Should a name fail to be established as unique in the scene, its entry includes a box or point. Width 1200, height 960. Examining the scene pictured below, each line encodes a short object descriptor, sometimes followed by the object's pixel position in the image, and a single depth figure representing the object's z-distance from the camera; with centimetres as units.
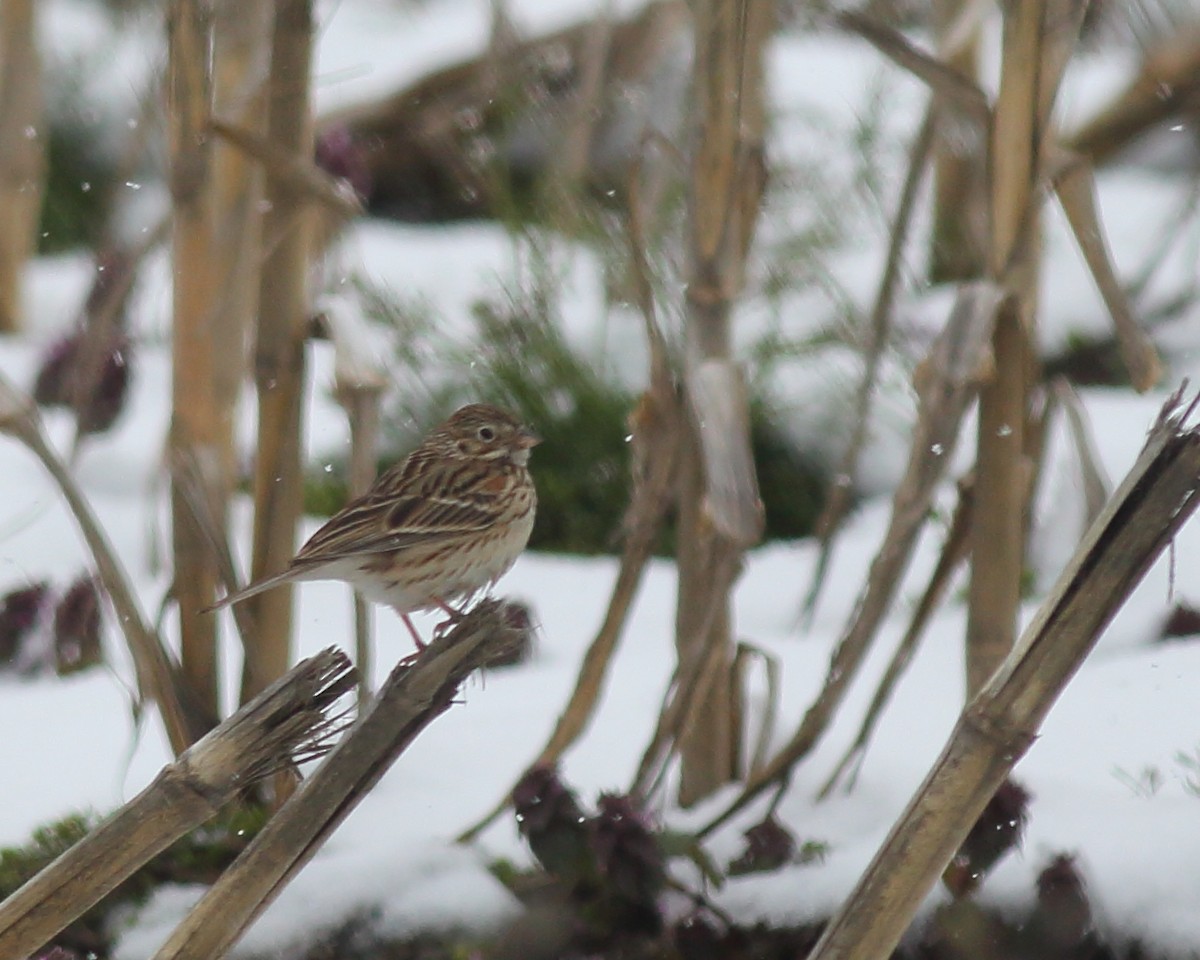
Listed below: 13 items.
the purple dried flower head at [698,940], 587
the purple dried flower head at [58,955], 461
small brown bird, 630
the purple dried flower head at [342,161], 963
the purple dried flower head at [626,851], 559
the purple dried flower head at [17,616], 816
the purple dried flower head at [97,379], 962
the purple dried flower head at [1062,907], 536
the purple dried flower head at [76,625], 818
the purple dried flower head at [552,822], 566
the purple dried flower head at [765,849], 604
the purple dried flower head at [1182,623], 749
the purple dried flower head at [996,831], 552
